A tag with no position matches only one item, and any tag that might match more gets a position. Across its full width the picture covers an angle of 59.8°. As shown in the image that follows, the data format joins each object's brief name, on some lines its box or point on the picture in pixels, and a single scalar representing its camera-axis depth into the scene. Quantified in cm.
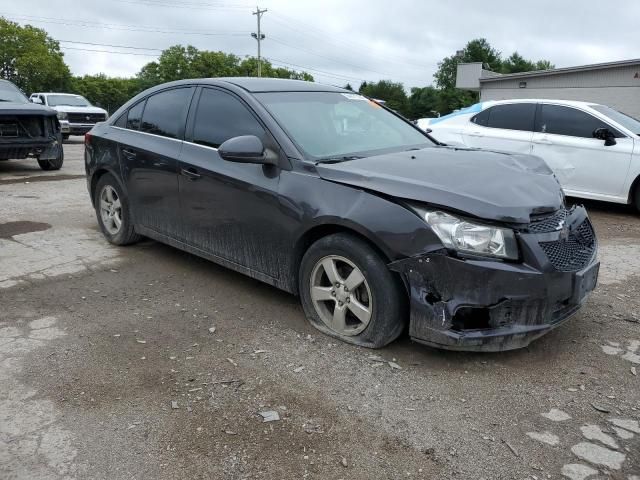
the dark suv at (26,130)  984
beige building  2388
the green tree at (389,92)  7679
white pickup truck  2018
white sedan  739
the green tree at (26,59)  5253
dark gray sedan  300
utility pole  6112
